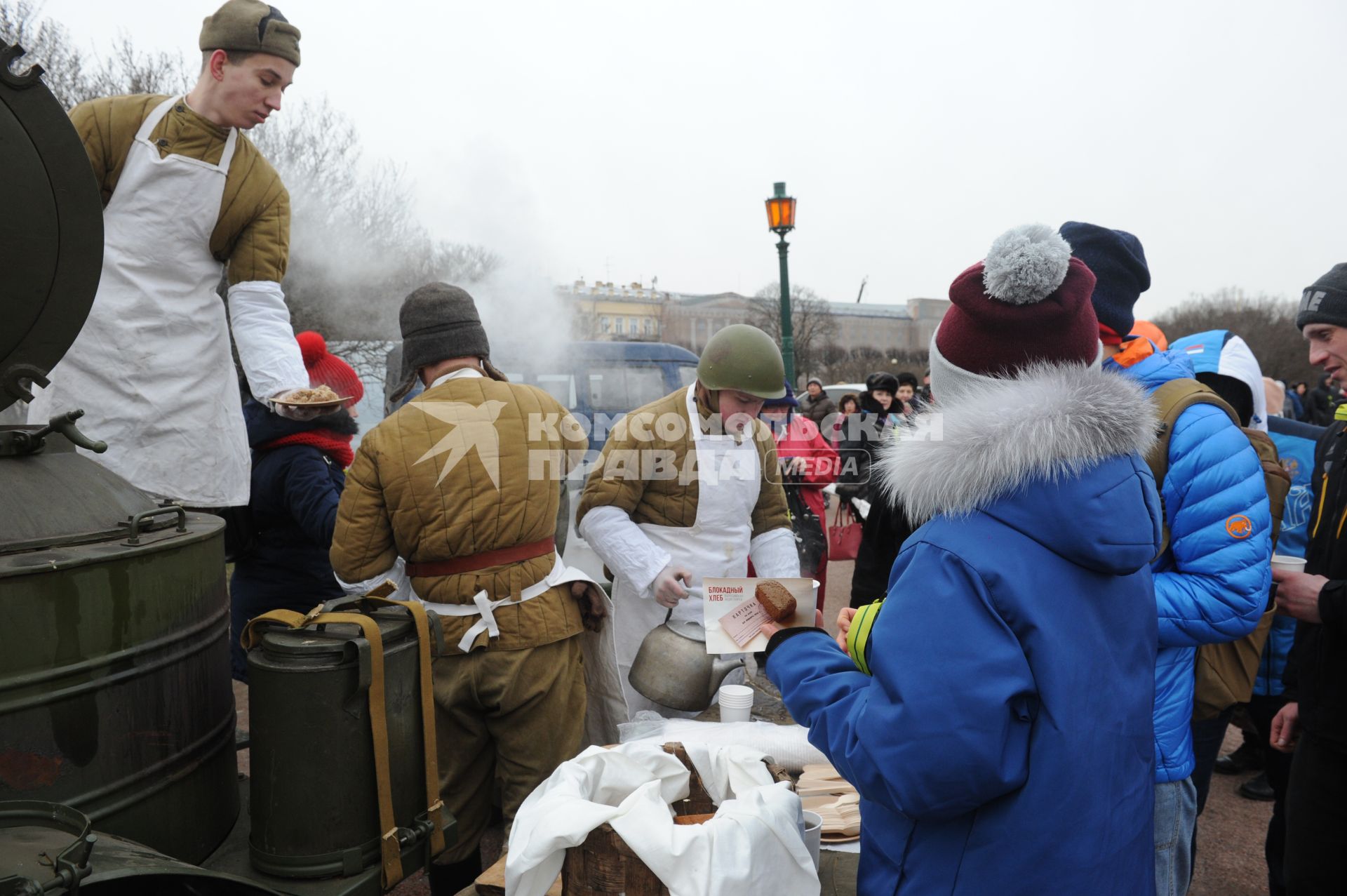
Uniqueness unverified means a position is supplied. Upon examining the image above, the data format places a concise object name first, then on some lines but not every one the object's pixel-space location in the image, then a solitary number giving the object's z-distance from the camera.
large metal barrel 1.58
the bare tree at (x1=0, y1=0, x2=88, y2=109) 12.96
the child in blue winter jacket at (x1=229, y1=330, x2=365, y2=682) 3.45
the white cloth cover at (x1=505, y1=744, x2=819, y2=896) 1.74
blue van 11.00
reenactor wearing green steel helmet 3.74
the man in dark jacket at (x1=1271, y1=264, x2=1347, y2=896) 2.54
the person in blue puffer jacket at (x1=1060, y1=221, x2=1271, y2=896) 2.18
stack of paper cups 3.12
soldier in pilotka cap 2.47
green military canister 2.04
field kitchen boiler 1.56
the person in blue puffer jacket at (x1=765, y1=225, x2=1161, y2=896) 1.45
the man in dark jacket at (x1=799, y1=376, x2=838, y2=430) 11.32
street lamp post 12.23
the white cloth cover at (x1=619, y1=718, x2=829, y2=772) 2.85
